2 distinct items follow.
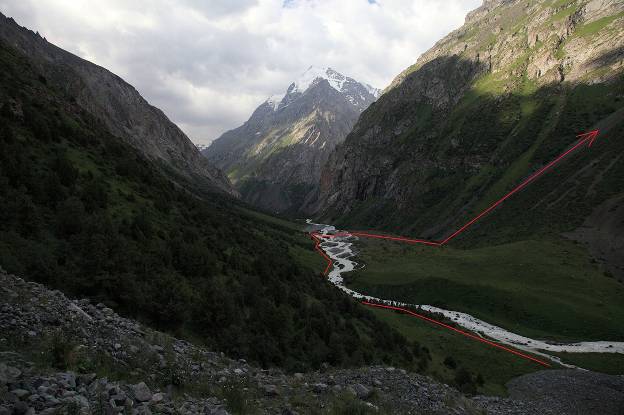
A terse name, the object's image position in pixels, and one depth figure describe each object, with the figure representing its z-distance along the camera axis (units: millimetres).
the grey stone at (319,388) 15473
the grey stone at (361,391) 16094
